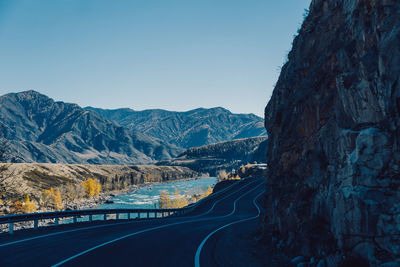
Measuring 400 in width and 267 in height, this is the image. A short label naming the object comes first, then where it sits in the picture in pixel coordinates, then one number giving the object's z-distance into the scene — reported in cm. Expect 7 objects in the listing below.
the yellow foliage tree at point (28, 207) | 7269
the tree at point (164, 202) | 9301
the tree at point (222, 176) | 13329
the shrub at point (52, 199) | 9921
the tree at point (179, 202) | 9171
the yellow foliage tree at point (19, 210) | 5678
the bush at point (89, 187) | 13549
